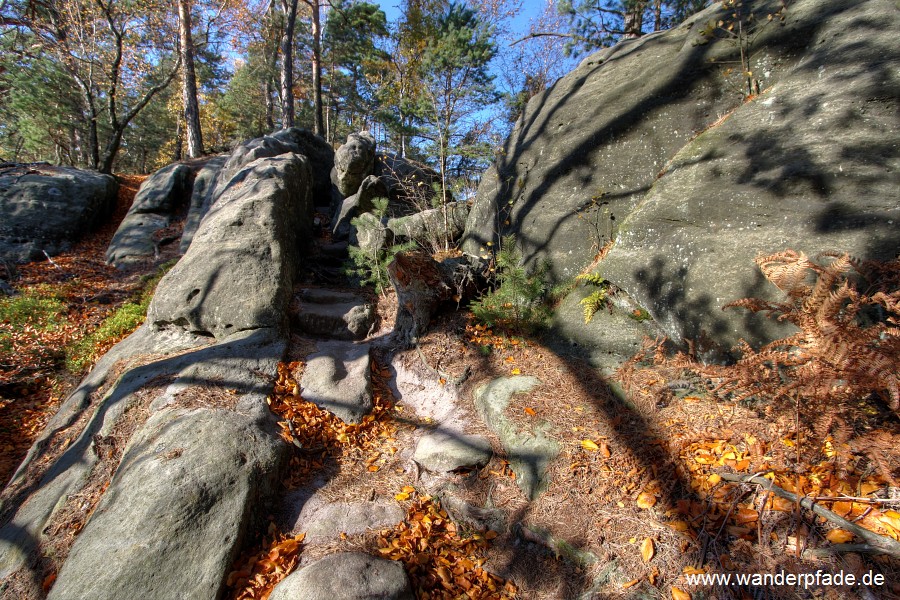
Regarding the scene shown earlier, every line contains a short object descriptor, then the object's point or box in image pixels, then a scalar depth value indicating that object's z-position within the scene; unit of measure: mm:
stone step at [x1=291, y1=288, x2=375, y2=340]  5496
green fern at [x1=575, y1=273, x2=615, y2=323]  4477
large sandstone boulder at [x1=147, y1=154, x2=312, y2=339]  5125
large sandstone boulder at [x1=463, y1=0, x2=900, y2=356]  3344
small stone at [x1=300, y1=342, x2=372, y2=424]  4223
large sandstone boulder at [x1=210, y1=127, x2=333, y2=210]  9102
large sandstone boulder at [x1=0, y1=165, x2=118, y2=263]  9031
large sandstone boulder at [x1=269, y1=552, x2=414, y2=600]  2420
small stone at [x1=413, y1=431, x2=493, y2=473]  3510
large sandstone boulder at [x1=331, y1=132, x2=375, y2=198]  10086
